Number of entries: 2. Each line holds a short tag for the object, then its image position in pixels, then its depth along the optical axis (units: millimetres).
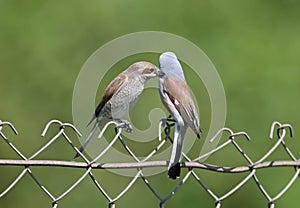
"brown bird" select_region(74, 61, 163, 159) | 4633
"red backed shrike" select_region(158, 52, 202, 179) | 4180
